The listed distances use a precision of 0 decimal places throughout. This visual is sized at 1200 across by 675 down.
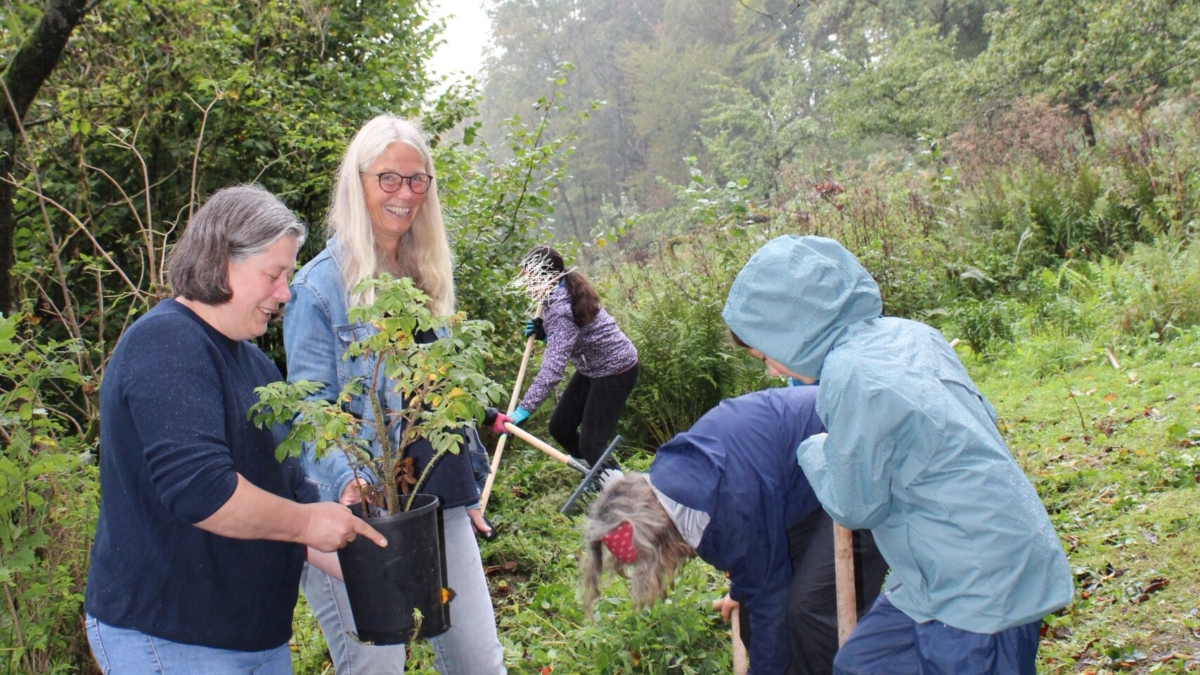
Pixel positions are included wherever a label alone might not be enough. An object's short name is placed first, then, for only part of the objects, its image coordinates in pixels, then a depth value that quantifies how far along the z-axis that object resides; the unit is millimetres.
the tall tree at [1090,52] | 14227
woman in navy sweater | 1806
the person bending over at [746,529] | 2650
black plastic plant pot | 2160
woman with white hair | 2451
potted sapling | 2113
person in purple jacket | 5793
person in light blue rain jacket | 1996
